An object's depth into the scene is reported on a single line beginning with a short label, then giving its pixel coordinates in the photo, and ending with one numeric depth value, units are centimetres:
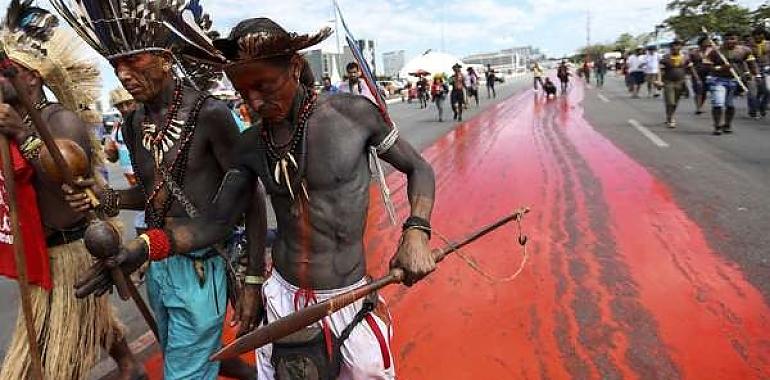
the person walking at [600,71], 2879
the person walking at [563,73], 2378
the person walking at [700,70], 1098
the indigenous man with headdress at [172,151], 230
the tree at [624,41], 8709
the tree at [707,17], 2608
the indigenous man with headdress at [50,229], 254
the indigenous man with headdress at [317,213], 201
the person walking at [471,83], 2166
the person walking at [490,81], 2717
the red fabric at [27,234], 251
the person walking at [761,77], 1144
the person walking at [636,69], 2027
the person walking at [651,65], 1795
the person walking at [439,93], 1745
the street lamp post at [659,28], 3186
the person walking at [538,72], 2530
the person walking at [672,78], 1149
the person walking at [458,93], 1667
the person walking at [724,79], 1003
